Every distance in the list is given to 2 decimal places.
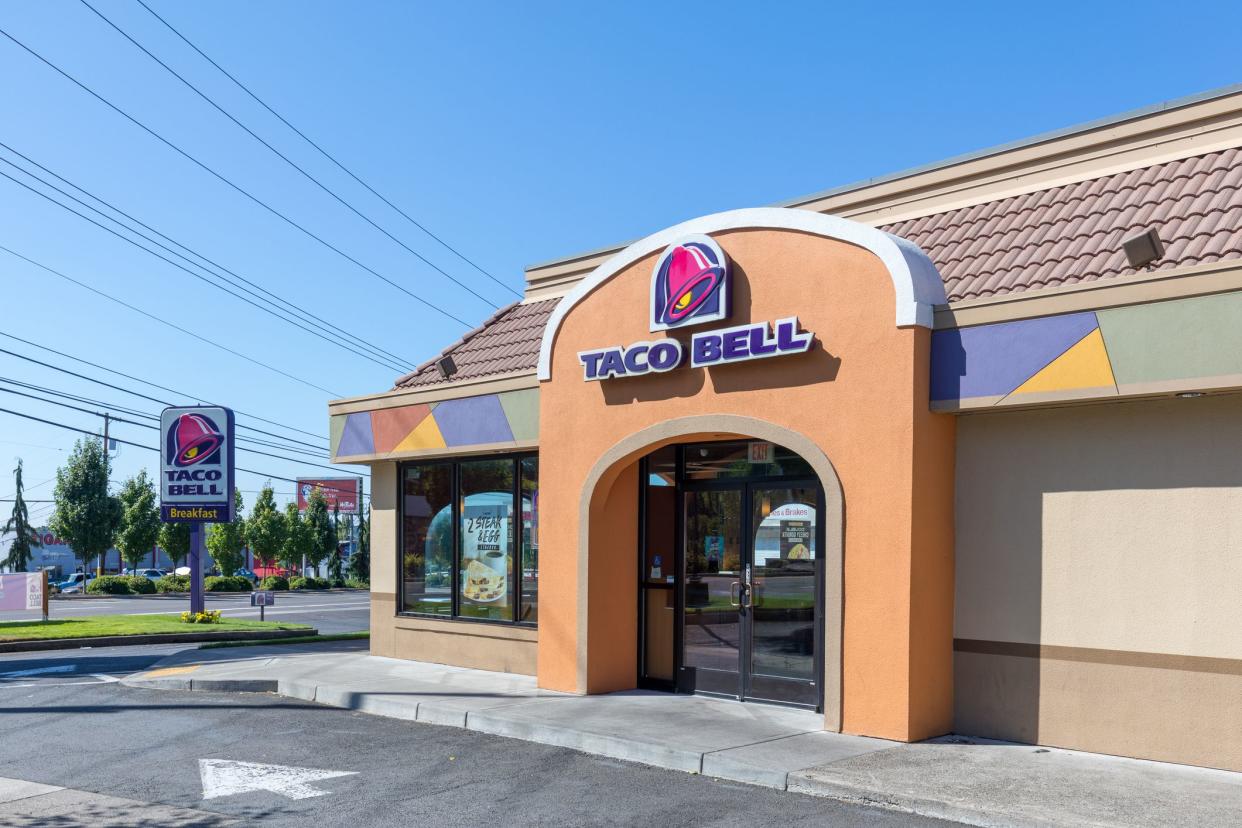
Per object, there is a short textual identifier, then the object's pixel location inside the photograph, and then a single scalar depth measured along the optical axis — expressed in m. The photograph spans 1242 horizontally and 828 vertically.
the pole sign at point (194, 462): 24.64
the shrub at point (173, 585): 56.97
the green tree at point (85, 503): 55.50
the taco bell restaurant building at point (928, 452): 8.52
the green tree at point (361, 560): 77.62
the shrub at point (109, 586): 53.53
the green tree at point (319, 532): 74.31
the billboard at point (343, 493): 107.22
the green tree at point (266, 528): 70.31
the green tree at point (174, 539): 61.81
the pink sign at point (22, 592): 27.95
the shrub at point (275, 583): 64.38
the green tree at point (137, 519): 59.81
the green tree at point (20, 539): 60.53
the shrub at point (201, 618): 26.59
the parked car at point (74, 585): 59.64
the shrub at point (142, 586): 54.59
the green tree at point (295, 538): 72.00
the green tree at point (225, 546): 67.44
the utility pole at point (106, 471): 56.76
